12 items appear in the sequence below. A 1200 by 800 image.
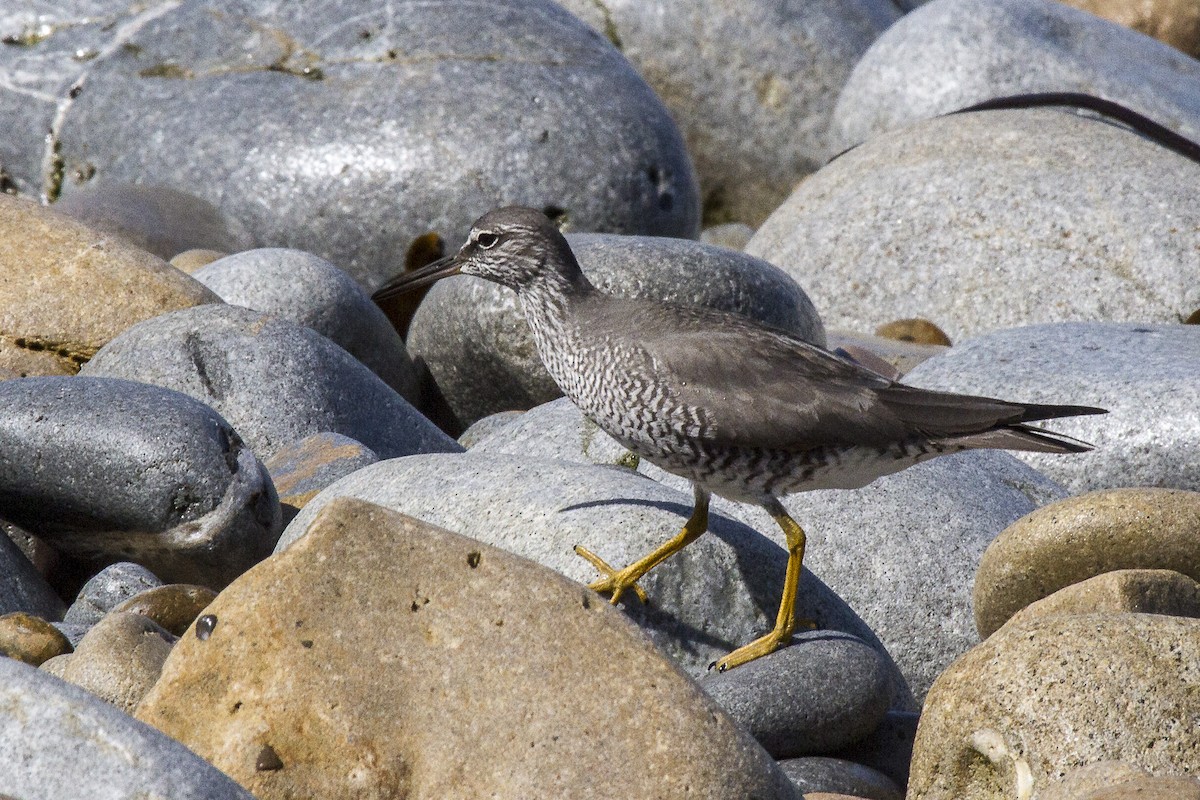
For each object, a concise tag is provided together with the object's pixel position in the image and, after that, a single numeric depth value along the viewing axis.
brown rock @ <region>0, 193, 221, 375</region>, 15.43
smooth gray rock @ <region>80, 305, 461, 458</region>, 14.38
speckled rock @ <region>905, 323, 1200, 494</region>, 14.83
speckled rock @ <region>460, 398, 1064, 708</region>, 12.97
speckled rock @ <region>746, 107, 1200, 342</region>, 19.91
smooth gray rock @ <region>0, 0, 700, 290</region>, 20.23
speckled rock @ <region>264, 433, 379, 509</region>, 13.36
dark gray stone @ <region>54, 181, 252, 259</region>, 19.19
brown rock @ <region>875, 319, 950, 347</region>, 19.91
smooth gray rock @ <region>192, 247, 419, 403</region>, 16.53
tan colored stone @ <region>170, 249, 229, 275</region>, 18.44
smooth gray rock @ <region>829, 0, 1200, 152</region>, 23.48
